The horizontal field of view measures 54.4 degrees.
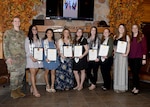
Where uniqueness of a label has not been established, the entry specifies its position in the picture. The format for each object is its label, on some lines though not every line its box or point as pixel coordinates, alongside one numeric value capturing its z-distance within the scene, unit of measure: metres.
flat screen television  3.69
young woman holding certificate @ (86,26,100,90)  3.21
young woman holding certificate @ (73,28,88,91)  3.14
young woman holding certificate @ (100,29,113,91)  3.17
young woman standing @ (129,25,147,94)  3.02
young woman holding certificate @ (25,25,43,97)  2.86
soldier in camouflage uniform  2.69
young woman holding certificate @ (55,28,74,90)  3.12
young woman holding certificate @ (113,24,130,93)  3.04
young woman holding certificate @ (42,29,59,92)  3.01
